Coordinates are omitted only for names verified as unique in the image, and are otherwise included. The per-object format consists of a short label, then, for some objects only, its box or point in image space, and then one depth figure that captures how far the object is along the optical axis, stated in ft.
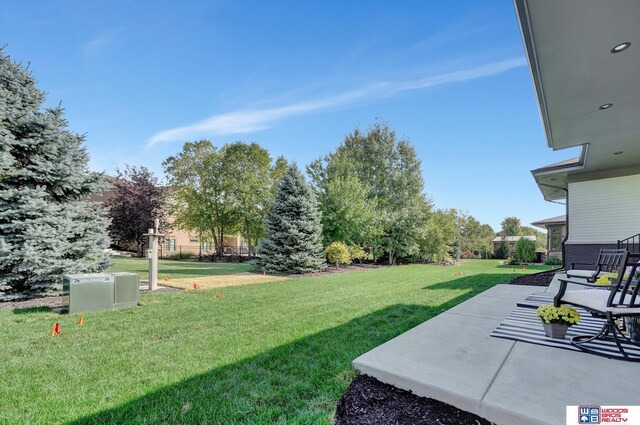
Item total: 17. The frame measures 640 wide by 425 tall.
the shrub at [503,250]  96.38
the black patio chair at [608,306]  9.01
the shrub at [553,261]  61.33
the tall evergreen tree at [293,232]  41.38
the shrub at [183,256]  81.46
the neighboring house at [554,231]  69.46
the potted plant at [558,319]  10.53
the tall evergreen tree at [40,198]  20.27
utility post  25.54
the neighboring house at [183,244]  90.48
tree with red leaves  74.28
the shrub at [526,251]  70.13
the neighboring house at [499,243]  101.78
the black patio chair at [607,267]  18.43
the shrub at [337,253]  46.07
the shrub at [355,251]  51.18
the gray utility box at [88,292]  17.03
